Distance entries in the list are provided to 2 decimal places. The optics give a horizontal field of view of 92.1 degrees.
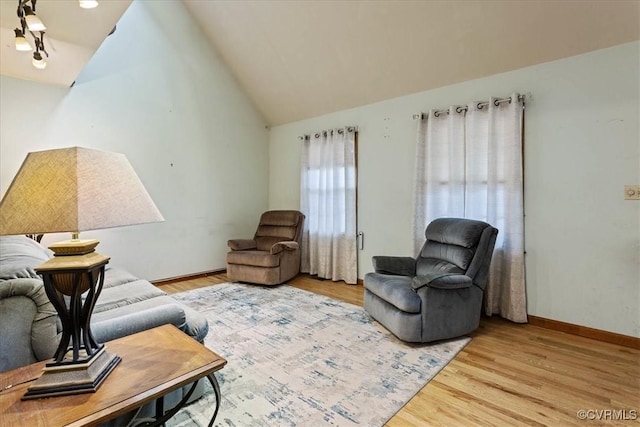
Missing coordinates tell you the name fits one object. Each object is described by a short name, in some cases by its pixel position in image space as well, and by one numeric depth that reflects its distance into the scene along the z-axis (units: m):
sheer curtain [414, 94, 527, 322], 2.92
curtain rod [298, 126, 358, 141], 4.28
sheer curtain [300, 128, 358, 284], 4.30
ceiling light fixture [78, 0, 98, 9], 1.78
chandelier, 1.83
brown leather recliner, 4.07
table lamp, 0.90
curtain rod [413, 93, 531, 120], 2.93
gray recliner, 2.45
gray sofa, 1.24
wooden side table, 0.89
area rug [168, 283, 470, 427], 1.70
